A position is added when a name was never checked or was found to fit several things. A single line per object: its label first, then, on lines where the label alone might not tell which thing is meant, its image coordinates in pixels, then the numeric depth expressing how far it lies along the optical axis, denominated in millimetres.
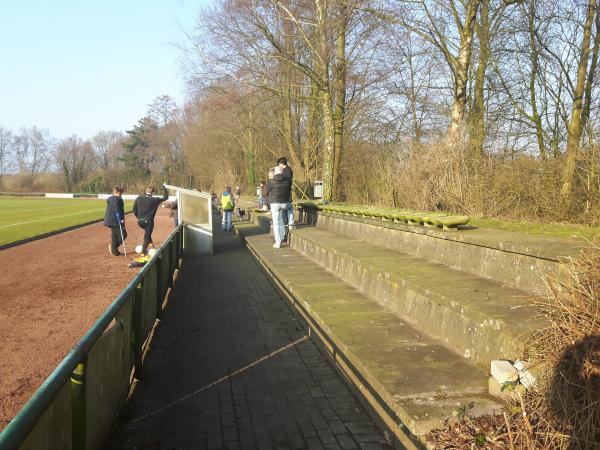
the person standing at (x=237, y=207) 30109
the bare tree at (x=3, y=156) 107500
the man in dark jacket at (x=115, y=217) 14219
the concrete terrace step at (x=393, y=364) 3150
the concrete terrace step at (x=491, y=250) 4406
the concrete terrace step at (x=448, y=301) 3545
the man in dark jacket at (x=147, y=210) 13711
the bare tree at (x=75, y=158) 99438
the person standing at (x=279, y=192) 11273
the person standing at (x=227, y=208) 21391
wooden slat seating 6492
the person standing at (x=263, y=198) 24625
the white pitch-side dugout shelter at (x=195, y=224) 14470
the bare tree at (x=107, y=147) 106250
